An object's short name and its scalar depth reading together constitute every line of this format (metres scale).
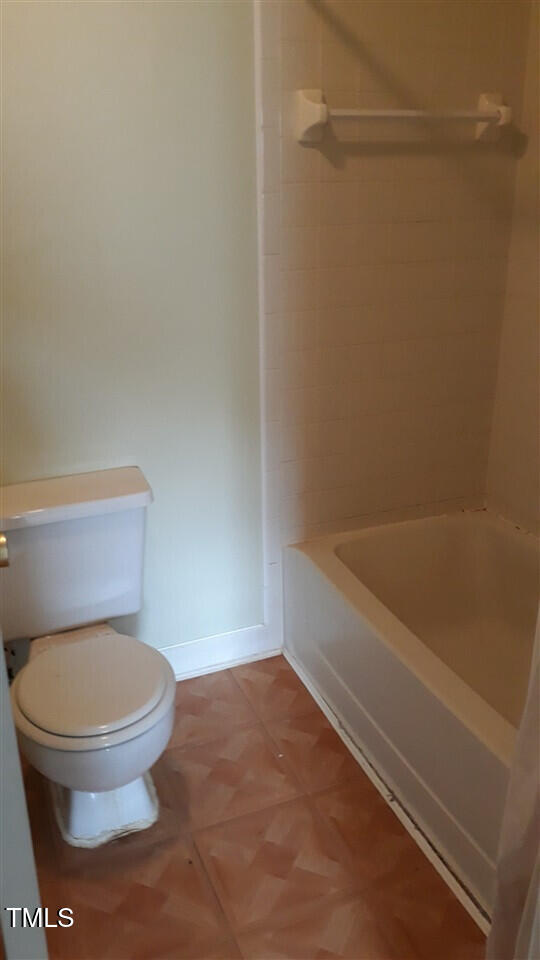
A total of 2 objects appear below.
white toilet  1.63
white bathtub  1.64
